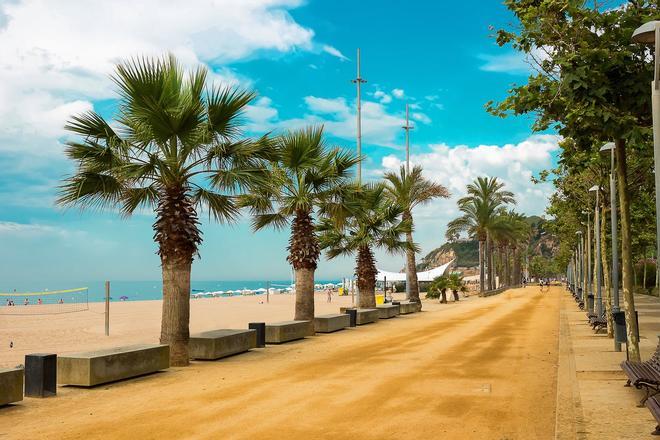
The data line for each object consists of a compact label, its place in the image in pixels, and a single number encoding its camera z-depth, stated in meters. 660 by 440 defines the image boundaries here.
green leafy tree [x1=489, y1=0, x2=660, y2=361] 10.43
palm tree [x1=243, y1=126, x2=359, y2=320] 20.88
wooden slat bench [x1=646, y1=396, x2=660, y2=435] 6.70
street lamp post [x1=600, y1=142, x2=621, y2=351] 15.54
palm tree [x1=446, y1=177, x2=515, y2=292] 61.09
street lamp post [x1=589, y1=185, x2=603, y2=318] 21.50
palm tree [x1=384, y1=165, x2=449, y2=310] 39.03
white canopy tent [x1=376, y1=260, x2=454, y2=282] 78.75
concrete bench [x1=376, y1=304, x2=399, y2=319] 30.89
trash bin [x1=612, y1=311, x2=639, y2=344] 14.59
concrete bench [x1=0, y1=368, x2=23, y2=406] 9.51
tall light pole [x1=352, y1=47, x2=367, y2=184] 38.28
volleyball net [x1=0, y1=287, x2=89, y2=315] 43.53
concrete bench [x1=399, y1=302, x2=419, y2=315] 34.34
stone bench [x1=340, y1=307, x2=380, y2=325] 27.09
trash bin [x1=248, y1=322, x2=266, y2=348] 17.72
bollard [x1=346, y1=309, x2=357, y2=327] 25.98
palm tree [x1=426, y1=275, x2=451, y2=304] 48.67
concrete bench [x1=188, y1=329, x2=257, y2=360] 14.81
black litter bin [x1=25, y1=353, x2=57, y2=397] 10.37
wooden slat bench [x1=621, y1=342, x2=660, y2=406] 7.82
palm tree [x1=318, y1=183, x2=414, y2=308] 28.67
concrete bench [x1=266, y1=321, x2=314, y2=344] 18.78
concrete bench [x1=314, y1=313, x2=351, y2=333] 22.81
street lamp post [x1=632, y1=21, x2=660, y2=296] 8.22
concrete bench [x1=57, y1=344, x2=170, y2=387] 11.21
